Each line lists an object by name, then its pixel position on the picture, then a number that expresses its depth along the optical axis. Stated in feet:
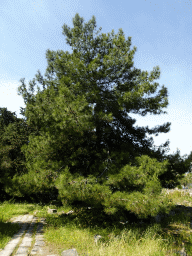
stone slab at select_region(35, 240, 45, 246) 16.08
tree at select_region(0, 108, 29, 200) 43.42
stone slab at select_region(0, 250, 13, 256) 13.39
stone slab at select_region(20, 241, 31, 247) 15.52
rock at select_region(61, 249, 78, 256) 13.48
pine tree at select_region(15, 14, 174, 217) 19.35
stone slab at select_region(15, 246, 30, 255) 14.05
